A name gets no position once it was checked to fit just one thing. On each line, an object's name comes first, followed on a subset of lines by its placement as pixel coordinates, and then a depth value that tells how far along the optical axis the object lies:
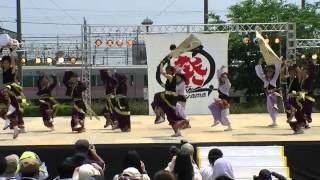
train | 30.18
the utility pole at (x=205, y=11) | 25.40
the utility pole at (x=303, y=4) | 28.34
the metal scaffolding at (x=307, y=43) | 19.64
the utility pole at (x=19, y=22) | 24.23
